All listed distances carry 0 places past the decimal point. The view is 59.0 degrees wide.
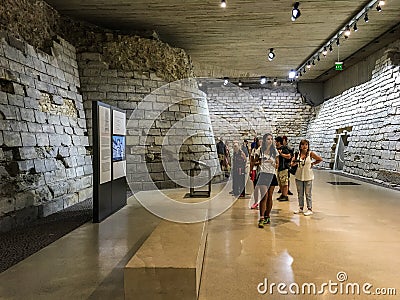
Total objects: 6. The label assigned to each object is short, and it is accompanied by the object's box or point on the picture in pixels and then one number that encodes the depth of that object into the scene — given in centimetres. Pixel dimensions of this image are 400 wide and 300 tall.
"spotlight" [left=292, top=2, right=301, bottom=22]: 713
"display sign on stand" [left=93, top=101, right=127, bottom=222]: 511
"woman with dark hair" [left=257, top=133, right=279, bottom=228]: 482
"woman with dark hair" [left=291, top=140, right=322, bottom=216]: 539
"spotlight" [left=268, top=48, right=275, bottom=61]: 1092
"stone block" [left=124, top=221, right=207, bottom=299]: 233
